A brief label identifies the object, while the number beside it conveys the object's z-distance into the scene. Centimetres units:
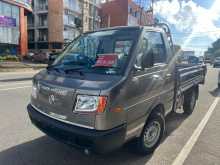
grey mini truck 201
